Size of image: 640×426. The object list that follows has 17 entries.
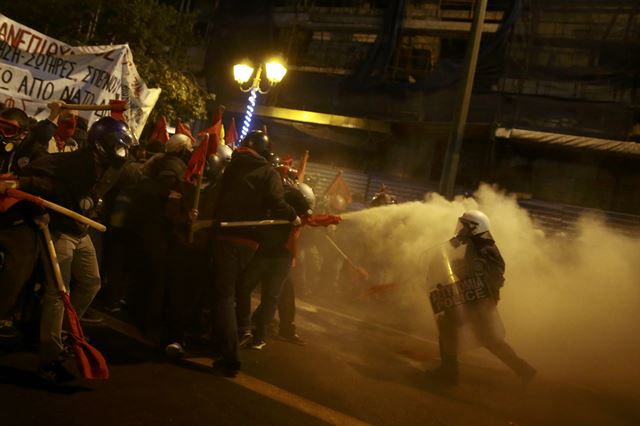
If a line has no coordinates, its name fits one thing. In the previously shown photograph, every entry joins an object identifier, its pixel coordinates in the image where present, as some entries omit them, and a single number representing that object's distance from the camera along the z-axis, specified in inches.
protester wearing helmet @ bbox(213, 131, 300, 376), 176.4
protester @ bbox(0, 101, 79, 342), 143.9
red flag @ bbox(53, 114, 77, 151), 245.2
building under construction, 561.6
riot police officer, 209.0
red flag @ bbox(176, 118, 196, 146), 258.9
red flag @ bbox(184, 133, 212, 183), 192.9
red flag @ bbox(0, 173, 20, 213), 138.6
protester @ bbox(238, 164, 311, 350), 206.6
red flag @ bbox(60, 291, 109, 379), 140.1
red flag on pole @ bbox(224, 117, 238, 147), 337.4
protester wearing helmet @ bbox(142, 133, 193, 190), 207.8
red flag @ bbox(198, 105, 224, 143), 216.2
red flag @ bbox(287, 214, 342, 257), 221.0
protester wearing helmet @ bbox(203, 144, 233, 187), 218.1
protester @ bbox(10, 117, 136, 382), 146.6
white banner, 287.3
